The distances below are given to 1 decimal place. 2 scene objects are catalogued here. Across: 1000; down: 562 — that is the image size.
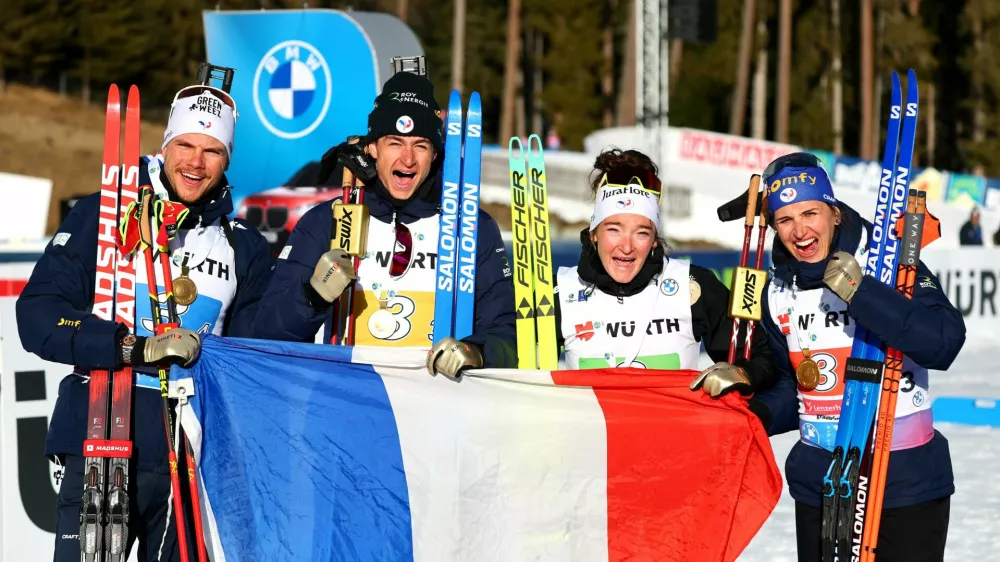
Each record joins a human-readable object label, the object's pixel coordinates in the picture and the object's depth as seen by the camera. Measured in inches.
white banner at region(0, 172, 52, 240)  970.1
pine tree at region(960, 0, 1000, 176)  2060.8
